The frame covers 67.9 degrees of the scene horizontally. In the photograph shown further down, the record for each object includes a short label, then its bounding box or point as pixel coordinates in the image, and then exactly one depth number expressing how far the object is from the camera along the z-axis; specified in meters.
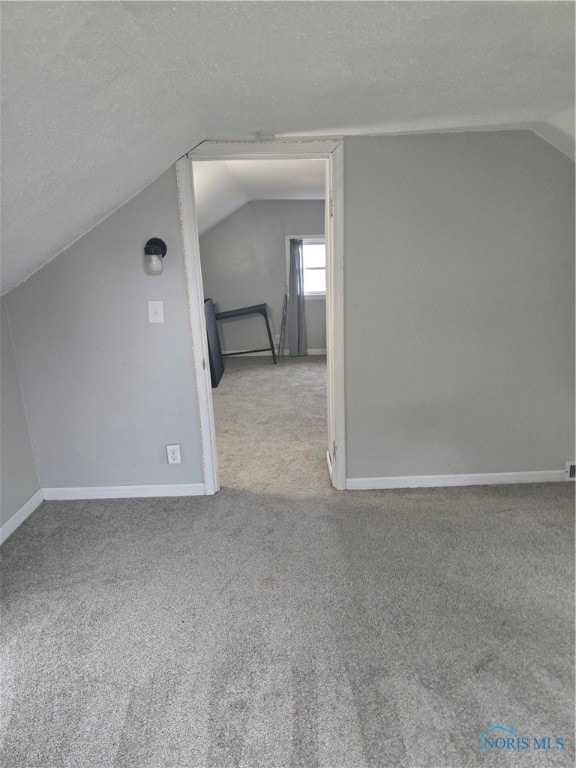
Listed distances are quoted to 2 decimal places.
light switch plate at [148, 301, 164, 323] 2.31
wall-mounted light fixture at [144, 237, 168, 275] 2.17
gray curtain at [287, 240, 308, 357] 6.04
